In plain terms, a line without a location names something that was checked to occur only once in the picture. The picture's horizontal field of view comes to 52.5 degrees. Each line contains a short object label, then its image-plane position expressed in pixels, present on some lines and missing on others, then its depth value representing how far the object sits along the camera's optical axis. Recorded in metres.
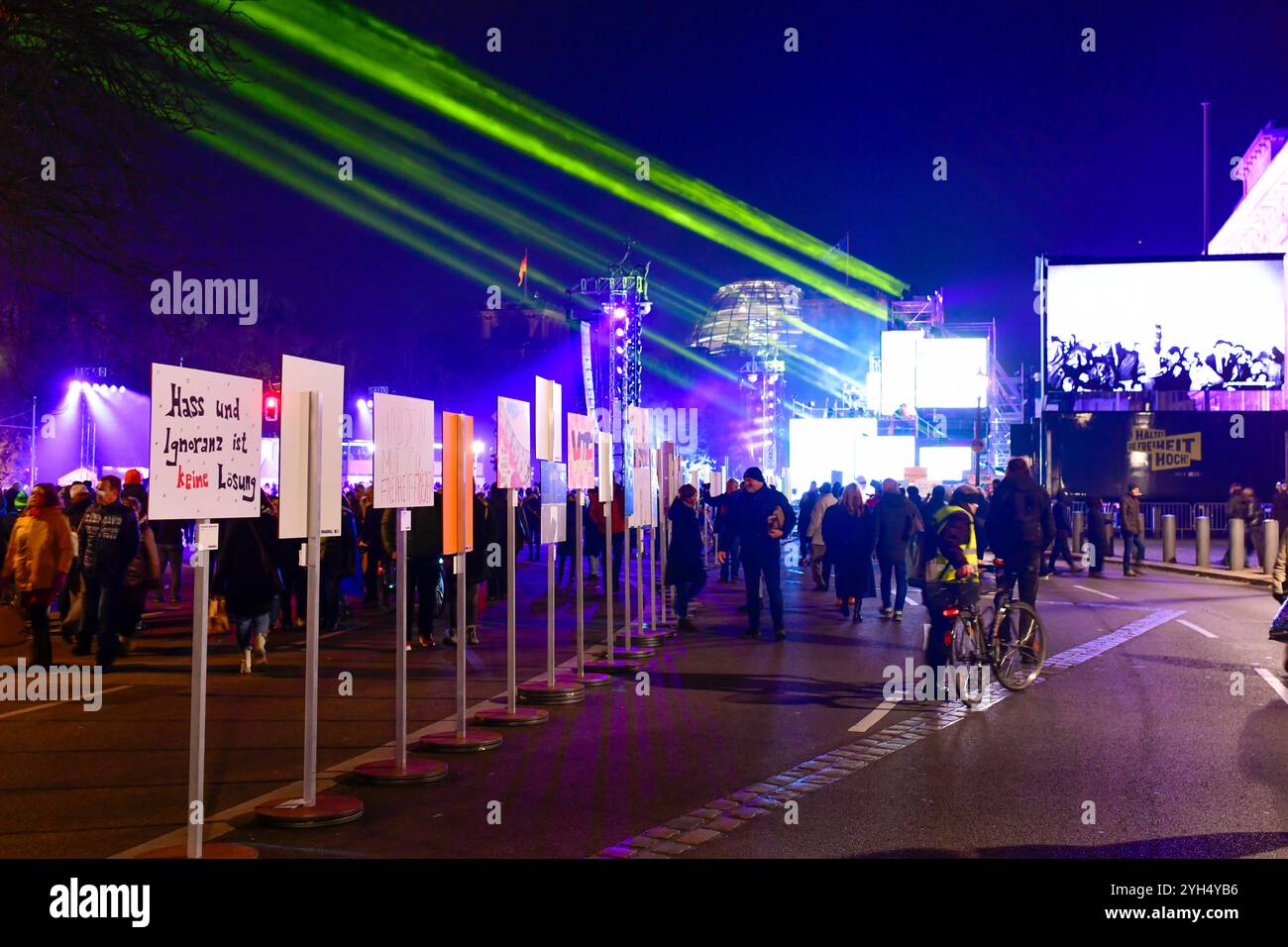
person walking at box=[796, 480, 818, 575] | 28.23
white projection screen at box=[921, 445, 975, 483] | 63.69
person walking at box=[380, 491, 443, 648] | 16.03
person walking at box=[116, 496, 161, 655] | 13.95
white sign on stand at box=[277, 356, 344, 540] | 7.25
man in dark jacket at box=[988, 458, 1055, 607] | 13.24
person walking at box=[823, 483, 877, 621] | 19.11
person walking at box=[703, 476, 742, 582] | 17.31
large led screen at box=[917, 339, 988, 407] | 66.31
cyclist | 11.85
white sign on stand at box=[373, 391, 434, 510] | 8.64
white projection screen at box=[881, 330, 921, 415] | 68.19
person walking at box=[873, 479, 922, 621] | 19.47
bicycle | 11.84
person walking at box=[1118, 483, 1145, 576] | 29.45
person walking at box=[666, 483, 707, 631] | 17.75
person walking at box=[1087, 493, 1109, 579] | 29.84
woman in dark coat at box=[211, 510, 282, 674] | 13.19
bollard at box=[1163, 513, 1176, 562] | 33.69
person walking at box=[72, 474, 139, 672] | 13.55
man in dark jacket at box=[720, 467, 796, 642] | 16.42
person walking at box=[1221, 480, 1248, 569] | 32.59
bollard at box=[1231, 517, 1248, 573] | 28.91
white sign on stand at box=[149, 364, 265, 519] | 6.24
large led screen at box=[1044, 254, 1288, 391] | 52.47
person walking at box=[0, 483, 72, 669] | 13.48
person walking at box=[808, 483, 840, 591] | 26.58
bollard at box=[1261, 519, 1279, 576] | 26.62
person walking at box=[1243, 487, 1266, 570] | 31.34
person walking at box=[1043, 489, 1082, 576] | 29.51
